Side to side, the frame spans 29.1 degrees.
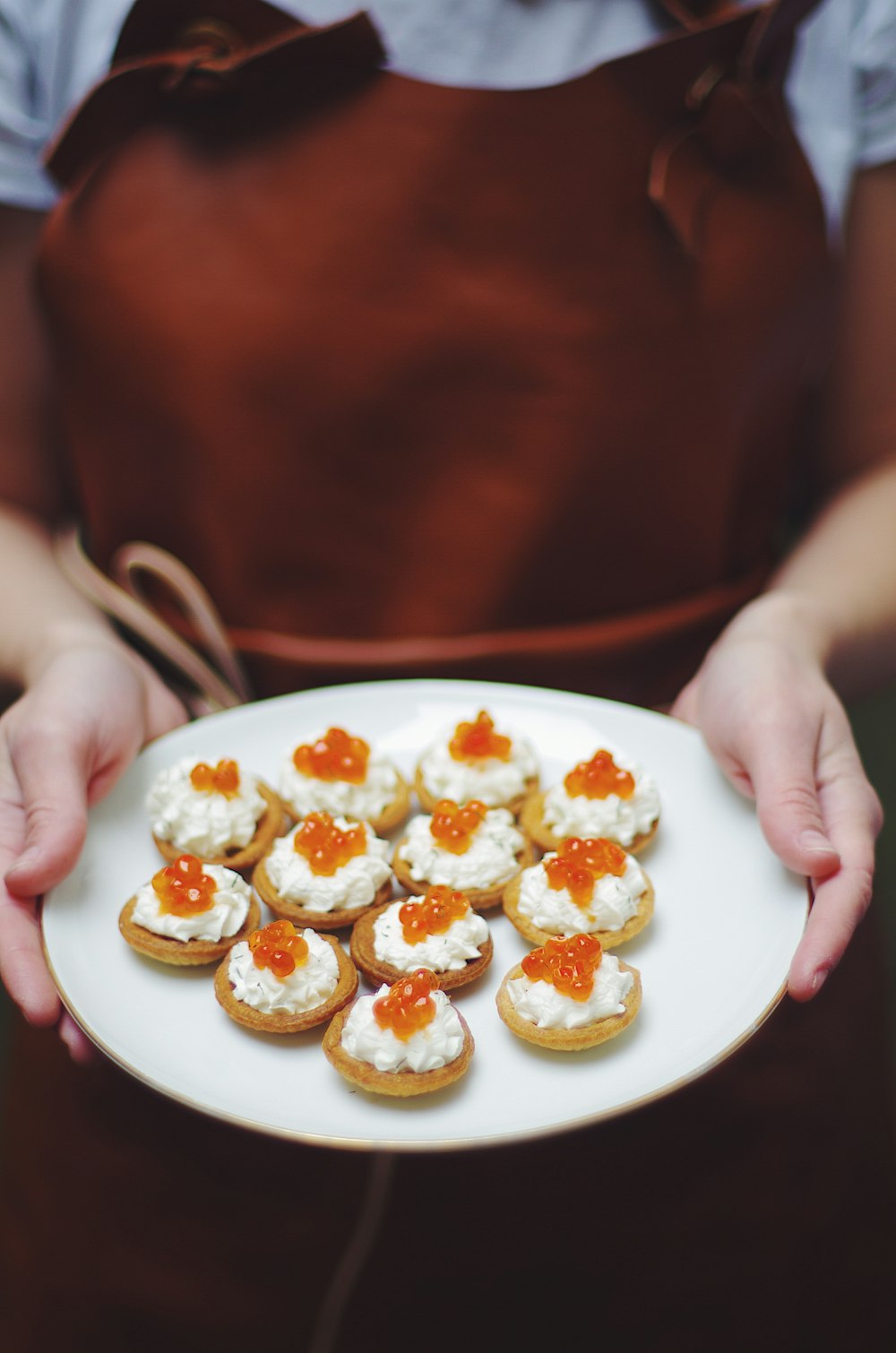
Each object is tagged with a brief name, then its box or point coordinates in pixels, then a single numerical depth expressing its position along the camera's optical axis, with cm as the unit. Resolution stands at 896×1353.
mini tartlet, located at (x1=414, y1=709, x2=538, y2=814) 66
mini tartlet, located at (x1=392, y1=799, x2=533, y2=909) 63
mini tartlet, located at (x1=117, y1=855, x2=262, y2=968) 58
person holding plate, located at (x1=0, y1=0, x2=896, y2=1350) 64
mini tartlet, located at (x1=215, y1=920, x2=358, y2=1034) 56
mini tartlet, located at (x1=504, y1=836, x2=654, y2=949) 60
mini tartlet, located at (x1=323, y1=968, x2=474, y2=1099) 53
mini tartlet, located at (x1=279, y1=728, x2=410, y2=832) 65
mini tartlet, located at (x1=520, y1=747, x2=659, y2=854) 63
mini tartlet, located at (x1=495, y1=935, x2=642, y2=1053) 55
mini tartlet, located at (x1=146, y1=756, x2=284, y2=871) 63
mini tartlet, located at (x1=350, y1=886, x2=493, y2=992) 59
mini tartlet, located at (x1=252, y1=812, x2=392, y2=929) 62
